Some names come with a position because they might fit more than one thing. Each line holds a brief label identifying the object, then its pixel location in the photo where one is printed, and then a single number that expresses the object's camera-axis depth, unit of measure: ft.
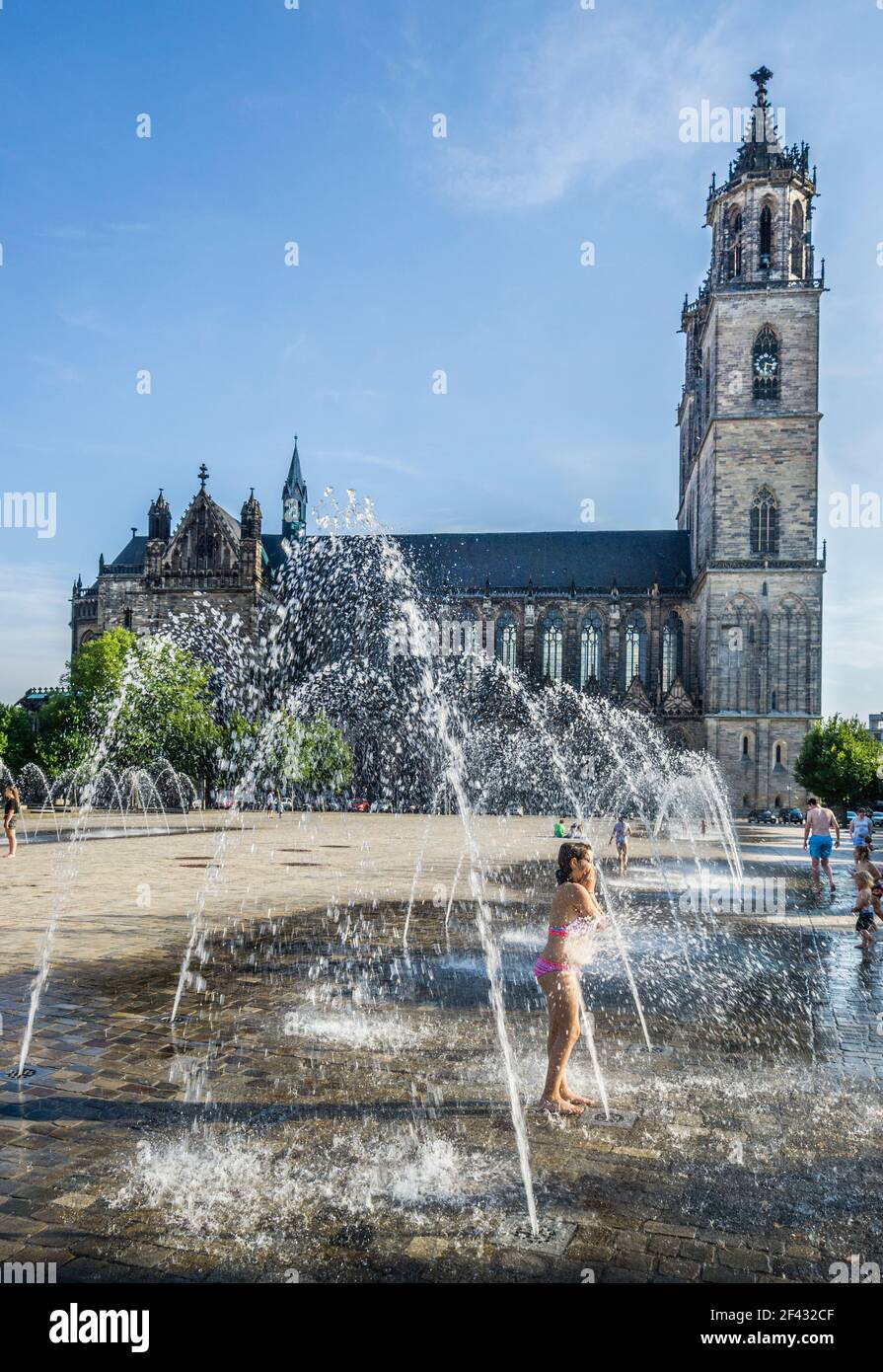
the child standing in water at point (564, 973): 17.15
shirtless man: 50.80
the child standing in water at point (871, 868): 34.58
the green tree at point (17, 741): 162.81
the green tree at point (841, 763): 154.81
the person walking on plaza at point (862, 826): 57.86
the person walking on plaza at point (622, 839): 64.64
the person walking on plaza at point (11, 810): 61.86
